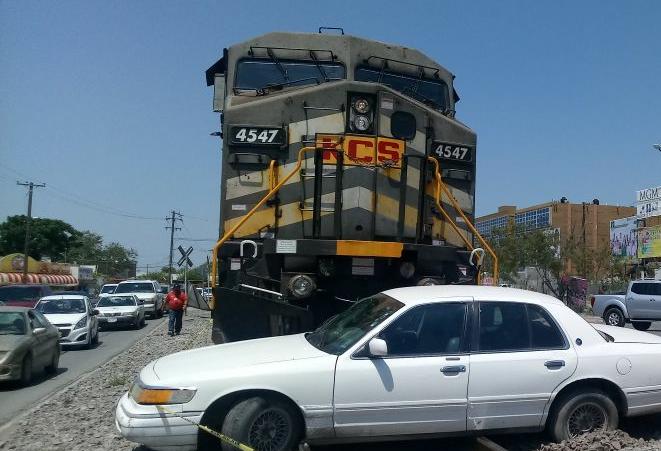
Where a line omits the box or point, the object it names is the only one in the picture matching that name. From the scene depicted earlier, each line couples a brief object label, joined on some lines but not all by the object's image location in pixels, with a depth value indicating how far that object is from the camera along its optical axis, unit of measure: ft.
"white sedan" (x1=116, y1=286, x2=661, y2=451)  17.72
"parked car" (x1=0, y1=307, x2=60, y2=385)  35.68
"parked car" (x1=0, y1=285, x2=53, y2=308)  72.79
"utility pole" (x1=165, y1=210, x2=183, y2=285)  229.86
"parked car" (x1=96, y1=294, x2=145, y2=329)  79.77
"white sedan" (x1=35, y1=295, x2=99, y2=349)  58.13
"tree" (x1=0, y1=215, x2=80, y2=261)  237.25
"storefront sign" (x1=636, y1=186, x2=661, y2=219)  149.18
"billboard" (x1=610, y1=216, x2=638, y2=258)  158.03
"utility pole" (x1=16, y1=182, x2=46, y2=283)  144.81
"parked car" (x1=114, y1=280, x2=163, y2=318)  101.30
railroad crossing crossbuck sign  96.58
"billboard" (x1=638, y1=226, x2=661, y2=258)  144.36
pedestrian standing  63.16
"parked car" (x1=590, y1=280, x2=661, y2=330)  78.89
